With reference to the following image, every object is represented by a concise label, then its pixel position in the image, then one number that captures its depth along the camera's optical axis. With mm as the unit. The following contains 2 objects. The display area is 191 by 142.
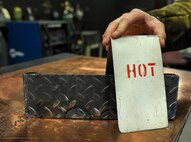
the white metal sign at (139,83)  599
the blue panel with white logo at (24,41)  2711
